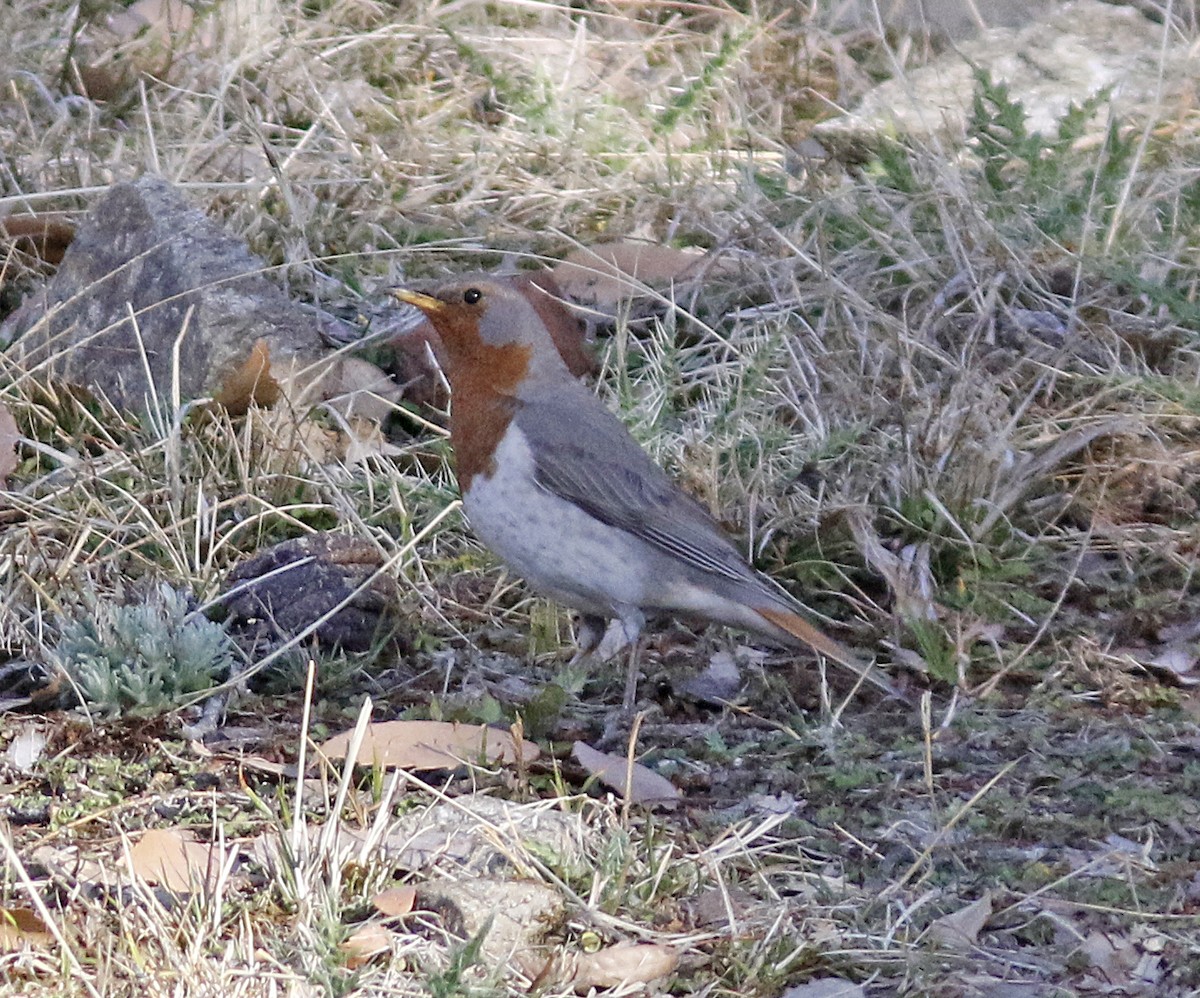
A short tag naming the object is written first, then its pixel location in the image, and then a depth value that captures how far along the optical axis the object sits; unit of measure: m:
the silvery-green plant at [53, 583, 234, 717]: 8.09
